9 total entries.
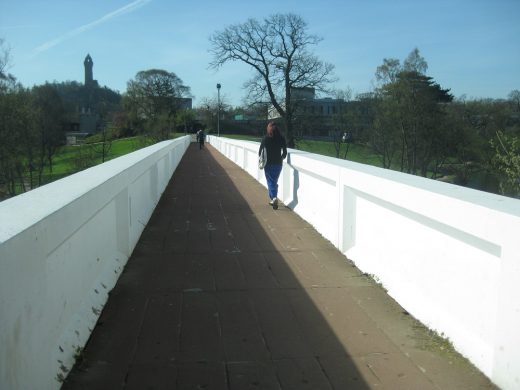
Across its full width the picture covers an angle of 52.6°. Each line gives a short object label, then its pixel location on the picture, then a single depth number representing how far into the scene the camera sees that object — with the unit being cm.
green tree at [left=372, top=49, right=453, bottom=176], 5562
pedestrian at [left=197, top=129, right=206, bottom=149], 4410
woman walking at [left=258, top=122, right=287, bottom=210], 975
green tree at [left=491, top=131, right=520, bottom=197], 2377
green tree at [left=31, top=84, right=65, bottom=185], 5016
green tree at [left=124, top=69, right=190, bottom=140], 9306
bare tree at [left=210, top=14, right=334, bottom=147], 4925
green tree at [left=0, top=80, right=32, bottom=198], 3944
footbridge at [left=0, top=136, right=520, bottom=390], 271
